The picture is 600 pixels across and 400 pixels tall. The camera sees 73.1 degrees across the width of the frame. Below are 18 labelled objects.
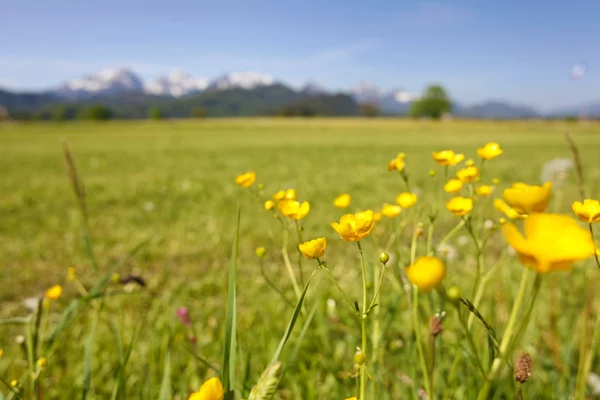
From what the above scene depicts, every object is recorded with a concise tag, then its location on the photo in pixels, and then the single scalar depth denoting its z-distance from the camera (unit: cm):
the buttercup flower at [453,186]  78
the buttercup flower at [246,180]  84
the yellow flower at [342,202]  88
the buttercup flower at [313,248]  52
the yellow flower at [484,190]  84
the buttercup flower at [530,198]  36
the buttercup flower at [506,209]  63
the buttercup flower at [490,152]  84
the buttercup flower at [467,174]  76
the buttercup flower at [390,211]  86
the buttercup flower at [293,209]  68
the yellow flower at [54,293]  90
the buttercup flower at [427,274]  33
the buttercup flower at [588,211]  52
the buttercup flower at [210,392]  37
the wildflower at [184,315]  95
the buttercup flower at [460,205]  67
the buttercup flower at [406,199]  84
